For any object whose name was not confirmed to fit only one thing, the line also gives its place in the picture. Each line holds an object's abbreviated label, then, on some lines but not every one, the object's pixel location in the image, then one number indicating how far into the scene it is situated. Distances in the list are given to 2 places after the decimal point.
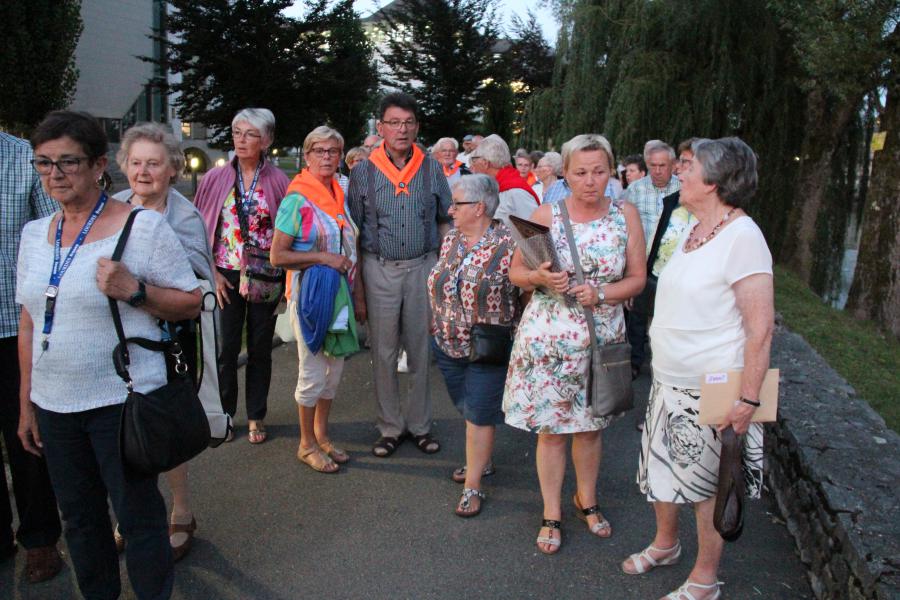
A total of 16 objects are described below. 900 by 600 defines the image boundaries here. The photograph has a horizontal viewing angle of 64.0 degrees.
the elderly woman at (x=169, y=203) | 3.44
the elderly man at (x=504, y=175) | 6.12
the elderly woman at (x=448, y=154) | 7.85
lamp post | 9.92
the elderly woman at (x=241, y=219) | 4.55
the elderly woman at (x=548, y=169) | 8.44
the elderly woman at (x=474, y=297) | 3.74
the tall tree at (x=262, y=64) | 20.45
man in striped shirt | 4.48
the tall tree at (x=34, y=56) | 14.73
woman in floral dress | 3.35
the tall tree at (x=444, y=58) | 29.02
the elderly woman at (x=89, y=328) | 2.44
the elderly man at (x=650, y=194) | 6.22
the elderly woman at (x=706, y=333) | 2.70
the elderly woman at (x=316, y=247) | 4.22
